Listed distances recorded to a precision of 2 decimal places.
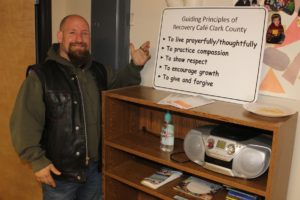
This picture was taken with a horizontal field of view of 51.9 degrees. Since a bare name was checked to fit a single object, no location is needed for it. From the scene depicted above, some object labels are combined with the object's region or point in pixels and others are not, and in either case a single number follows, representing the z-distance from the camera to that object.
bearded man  1.38
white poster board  1.20
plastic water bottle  1.39
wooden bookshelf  1.04
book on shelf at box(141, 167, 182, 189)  1.39
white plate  1.06
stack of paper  1.21
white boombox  1.07
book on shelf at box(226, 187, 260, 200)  1.17
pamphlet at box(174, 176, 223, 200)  1.29
